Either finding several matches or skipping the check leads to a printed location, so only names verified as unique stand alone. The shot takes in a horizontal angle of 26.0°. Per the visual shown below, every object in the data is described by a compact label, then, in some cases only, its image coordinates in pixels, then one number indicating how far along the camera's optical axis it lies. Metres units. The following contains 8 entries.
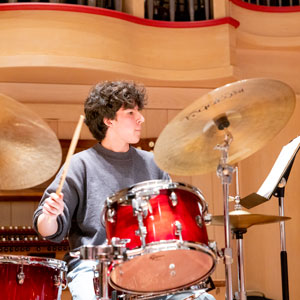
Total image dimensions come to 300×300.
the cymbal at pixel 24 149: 2.91
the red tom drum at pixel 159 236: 2.87
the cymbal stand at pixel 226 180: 3.20
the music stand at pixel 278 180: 4.12
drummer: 3.34
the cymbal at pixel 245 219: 3.84
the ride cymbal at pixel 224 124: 3.03
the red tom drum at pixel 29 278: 3.27
